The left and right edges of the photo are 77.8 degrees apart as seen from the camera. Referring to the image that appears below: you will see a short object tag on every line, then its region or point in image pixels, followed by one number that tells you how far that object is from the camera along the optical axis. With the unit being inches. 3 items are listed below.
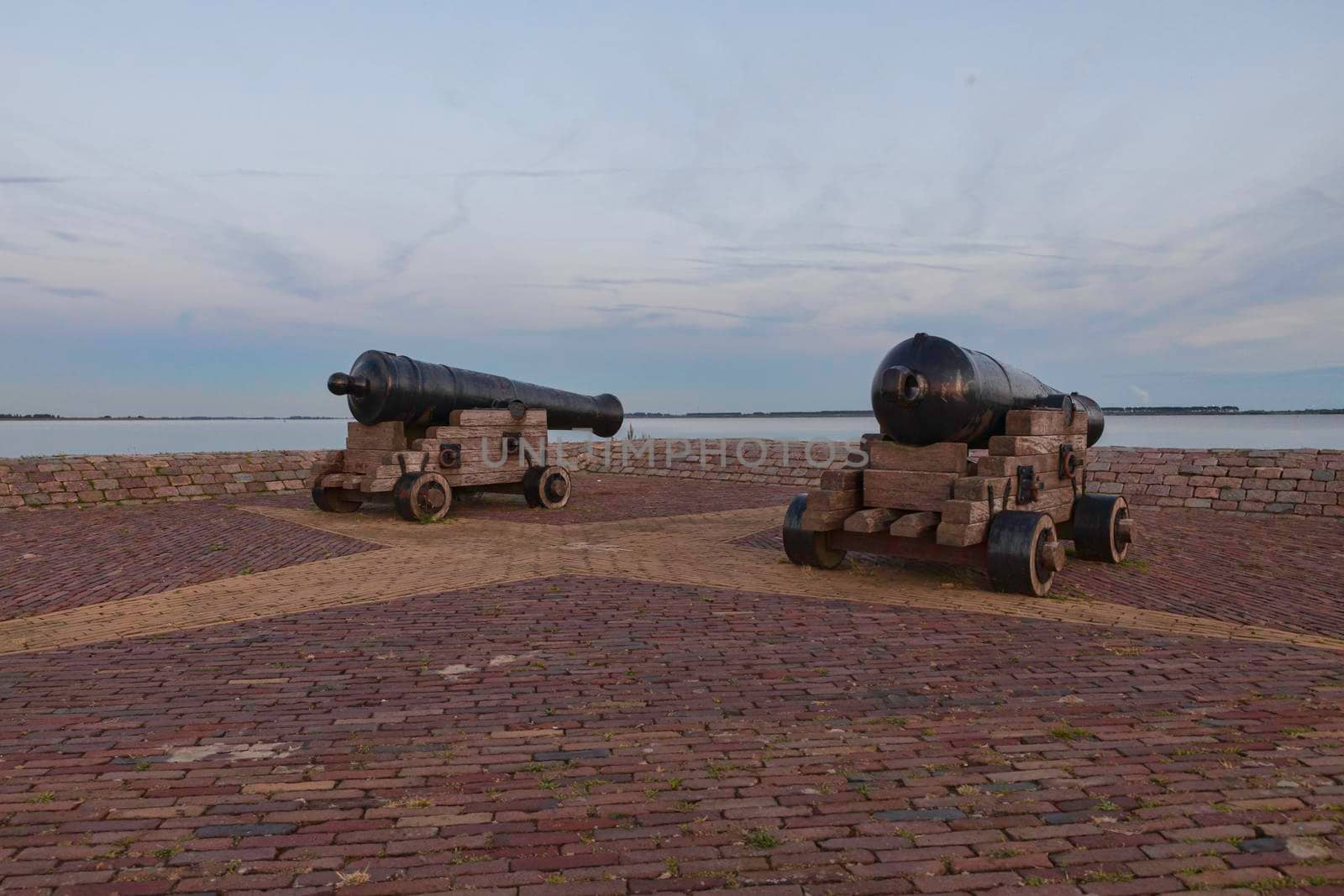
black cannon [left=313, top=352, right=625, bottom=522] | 445.7
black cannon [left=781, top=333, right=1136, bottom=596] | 270.1
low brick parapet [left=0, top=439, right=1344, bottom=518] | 481.1
